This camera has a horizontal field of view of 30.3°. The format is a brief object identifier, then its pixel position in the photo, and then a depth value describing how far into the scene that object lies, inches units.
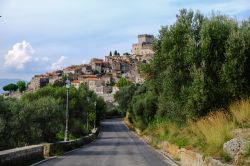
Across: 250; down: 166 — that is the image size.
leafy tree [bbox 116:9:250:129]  952.9
